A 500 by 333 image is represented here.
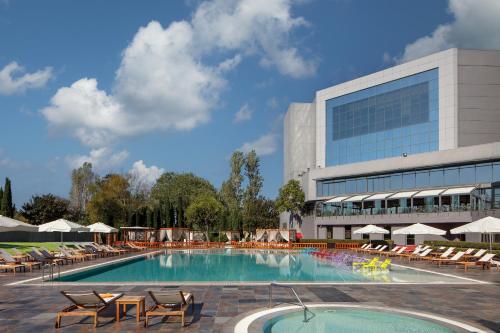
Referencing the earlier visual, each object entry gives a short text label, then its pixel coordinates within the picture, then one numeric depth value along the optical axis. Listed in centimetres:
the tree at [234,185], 6493
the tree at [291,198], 5341
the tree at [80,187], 7994
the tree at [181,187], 7431
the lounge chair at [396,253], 2825
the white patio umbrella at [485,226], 2189
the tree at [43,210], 5806
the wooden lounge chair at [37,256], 2024
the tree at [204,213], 5341
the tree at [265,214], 5972
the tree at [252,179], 6389
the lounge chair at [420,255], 2611
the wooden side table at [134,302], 919
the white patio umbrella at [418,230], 2853
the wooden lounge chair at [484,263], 2079
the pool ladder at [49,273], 1611
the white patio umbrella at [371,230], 3491
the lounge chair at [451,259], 2222
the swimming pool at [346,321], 889
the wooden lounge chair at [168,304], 884
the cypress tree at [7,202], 4791
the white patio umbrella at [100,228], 3250
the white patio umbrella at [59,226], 2483
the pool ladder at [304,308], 992
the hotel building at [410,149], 3866
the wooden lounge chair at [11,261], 1908
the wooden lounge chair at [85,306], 873
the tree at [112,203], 5316
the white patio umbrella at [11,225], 2022
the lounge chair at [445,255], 2400
